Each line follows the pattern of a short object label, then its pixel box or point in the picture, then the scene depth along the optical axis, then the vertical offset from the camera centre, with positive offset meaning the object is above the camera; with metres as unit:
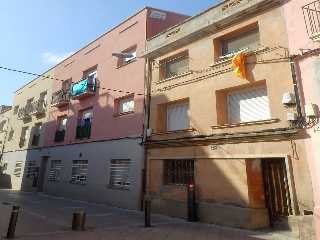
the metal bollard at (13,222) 5.96 -1.15
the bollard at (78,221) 7.16 -1.30
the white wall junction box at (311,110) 6.93 +2.00
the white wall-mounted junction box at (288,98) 7.51 +2.51
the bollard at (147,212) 7.93 -1.12
